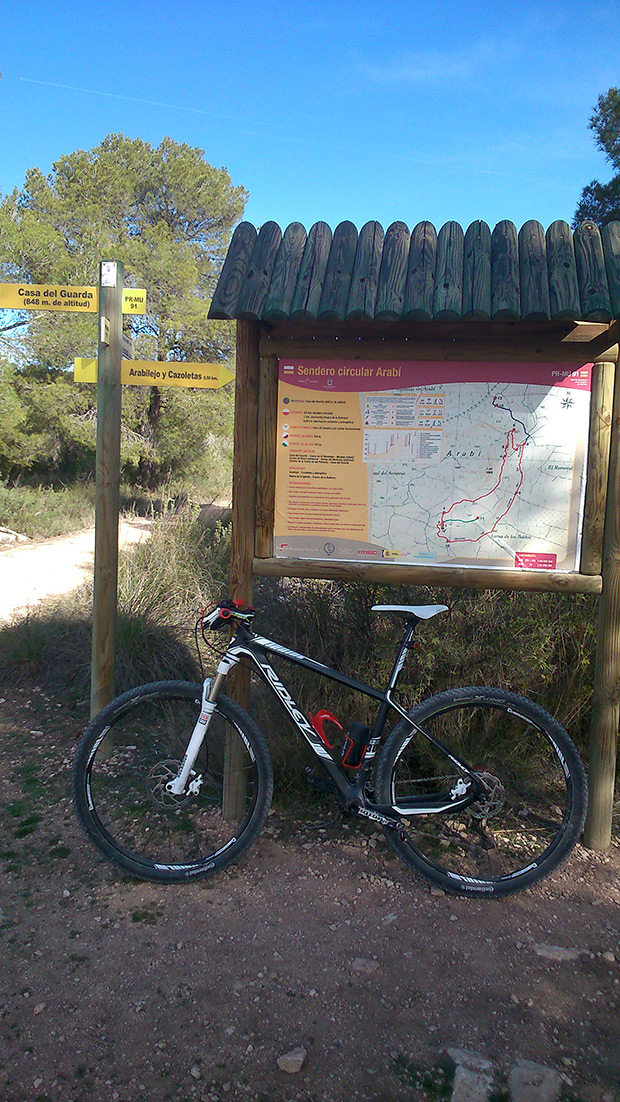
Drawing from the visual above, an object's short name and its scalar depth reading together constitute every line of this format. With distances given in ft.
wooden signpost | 13.41
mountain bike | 10.23
